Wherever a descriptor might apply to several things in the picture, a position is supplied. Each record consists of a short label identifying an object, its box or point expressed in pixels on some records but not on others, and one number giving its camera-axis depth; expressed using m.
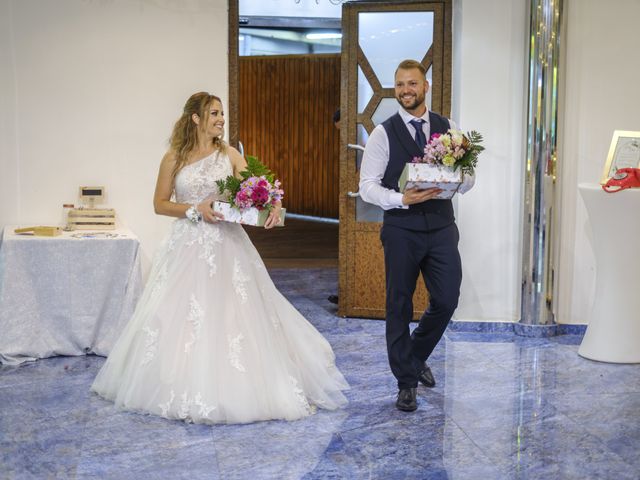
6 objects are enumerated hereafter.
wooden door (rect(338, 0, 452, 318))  6.88
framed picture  6.04
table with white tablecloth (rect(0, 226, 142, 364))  5.76
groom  4.61
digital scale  6.22
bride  4.55
